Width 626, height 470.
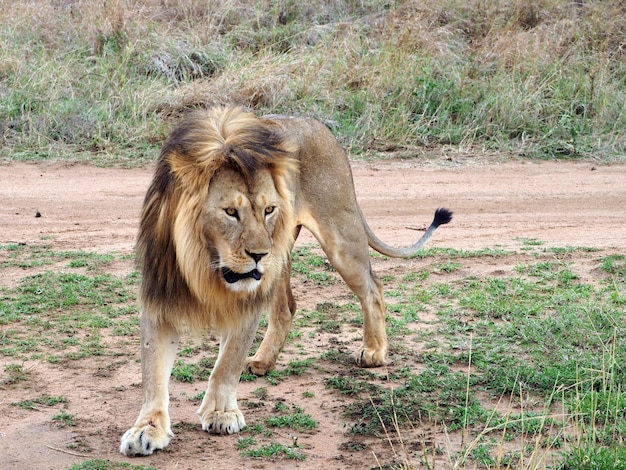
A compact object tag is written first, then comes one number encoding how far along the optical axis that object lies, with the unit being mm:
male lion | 6258
